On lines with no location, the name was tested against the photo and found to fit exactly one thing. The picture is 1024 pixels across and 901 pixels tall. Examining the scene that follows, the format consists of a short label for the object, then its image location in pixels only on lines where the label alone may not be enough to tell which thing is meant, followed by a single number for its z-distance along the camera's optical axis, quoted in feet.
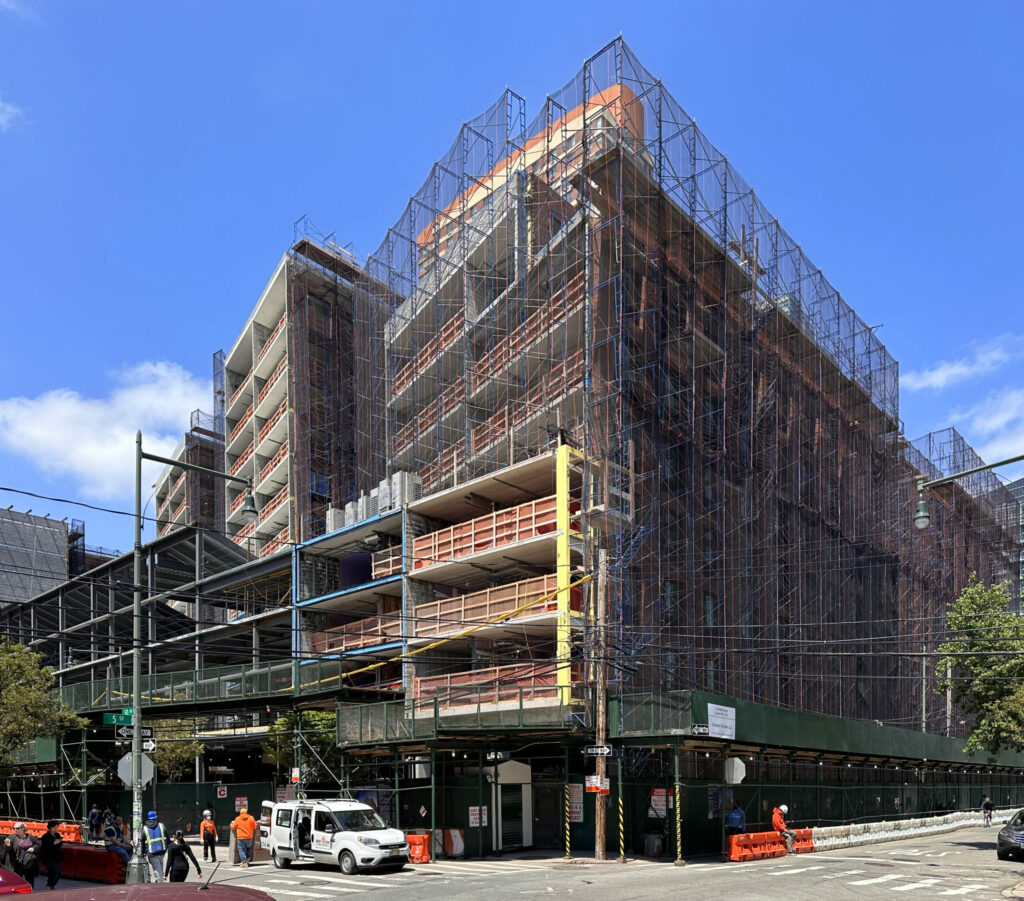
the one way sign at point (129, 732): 89.81
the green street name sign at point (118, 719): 93.91
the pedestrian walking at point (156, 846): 80.74
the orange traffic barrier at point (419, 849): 99.96
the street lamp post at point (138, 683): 81.76
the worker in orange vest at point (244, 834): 99.35
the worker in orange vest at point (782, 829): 107.86
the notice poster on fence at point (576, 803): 112.27
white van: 90.58
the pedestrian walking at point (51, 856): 71.41
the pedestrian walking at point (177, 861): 72.54
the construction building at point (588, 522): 114.93
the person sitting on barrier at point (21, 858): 67.97
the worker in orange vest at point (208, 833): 99.76
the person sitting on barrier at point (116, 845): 80.53
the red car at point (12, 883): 37.63
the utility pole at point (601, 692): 98.94
